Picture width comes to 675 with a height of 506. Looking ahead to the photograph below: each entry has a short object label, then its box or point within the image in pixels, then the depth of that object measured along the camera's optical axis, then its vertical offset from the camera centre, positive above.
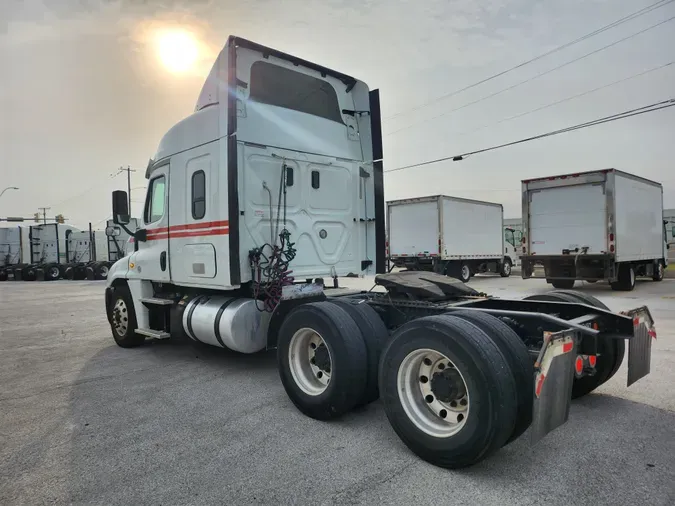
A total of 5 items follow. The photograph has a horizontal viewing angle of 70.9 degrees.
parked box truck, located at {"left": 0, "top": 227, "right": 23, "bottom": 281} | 34.47 +0.94
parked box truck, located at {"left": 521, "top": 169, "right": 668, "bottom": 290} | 14.12 +0.57
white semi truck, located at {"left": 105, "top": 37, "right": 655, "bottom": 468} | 3.13 -0.48
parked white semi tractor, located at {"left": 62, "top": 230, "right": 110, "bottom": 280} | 31.59 +0.21
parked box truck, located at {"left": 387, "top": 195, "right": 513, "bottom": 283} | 19.81 +0.63
